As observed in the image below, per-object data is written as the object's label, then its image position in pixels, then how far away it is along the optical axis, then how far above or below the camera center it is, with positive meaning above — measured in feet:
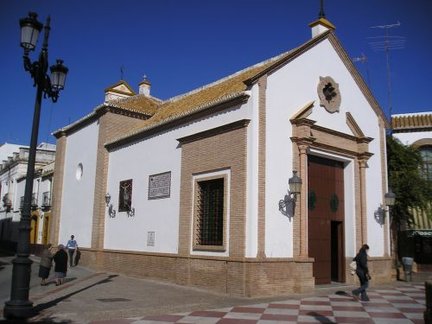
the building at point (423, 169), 75.36 +12.84
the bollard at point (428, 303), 22.24 -2.85
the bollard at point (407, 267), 58.44 -2.83
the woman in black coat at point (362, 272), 39.86 -2.49
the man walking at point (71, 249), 67.41 -1.78
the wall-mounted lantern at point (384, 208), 55.26 +4.47
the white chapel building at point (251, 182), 42.55 +6.46
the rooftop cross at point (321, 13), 54.46 +27.03
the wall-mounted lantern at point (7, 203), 122.62 +8.52
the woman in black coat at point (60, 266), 47.73 -3.03
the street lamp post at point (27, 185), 28.60 +3.32
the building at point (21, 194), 92.58 +9.71
